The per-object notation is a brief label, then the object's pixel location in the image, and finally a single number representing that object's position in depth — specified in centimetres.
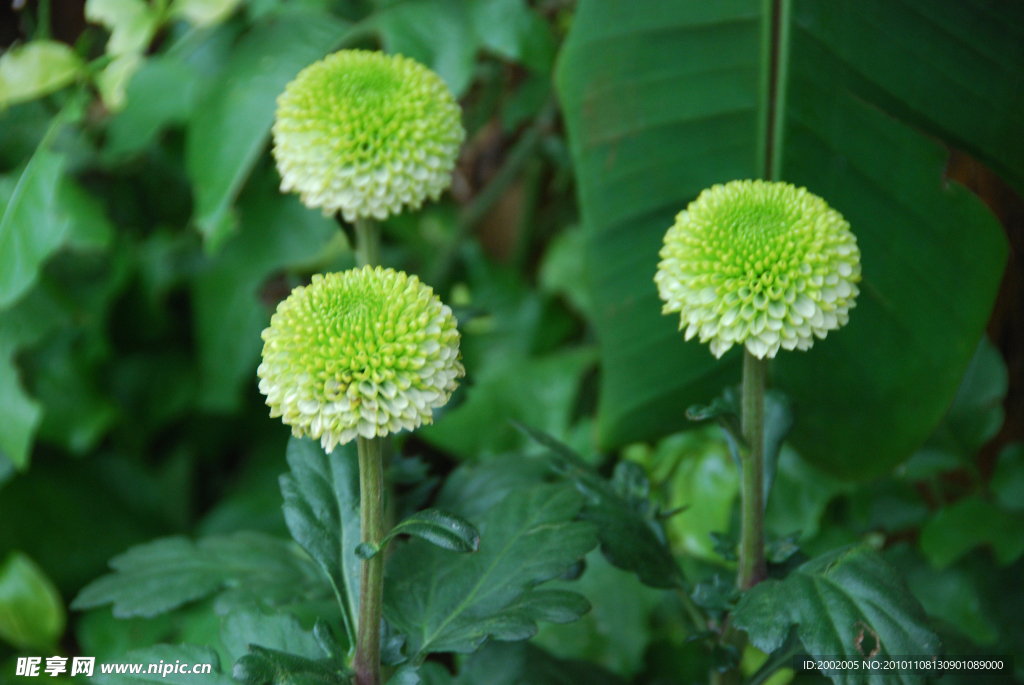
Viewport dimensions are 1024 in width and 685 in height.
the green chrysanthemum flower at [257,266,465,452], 68
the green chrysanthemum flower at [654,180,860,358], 69
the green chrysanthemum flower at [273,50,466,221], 72
